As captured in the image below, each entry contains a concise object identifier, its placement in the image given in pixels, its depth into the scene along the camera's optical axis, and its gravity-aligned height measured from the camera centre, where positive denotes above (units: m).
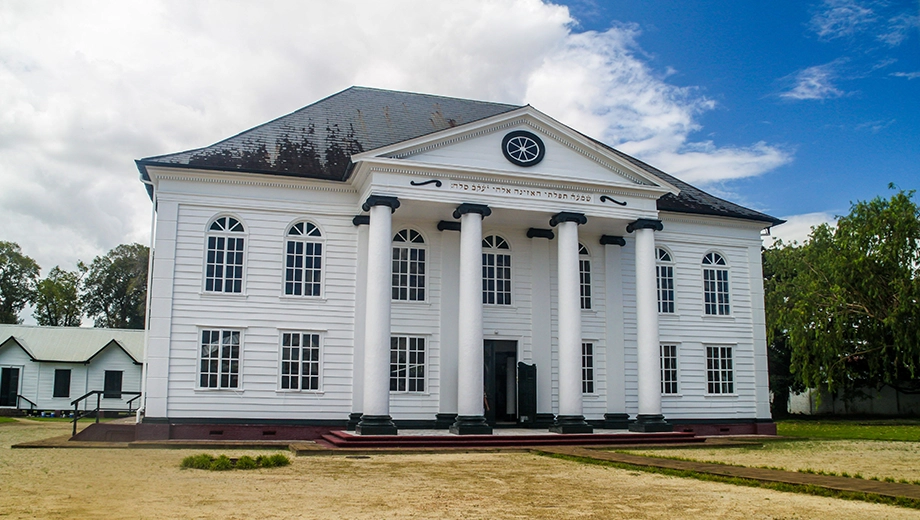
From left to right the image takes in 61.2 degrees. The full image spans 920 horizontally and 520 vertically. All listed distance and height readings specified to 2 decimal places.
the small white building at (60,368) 39.66 -0.15
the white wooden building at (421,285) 21.05 +2.39
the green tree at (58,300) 61.59 +5.18
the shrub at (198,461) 13.24 -1.64
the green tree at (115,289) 62.16 +6.17
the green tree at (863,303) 33.34 +2.90
